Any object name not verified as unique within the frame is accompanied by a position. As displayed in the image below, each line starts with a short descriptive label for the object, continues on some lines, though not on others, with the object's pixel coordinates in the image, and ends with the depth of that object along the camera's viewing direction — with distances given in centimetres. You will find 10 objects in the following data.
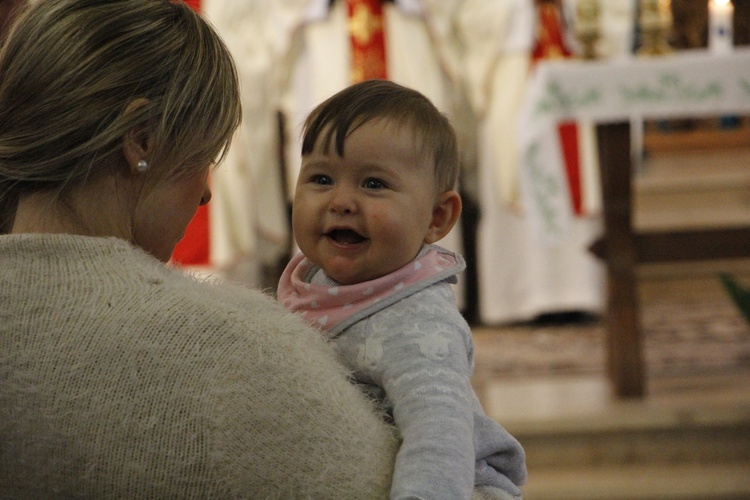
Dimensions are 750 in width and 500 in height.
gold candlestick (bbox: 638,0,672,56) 691
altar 653
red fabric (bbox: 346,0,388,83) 1002
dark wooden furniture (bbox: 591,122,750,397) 673
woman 175
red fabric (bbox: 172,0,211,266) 1063
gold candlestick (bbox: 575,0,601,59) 688
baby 209
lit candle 701
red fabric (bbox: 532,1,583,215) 1033
